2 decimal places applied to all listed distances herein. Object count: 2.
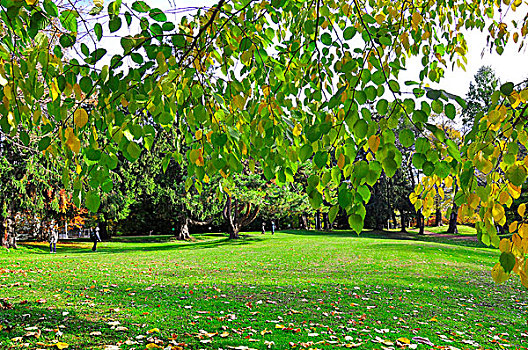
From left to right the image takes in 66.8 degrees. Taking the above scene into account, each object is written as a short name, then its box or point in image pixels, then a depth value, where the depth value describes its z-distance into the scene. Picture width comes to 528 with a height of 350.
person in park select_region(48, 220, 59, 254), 16.15
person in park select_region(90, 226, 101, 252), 16.02
